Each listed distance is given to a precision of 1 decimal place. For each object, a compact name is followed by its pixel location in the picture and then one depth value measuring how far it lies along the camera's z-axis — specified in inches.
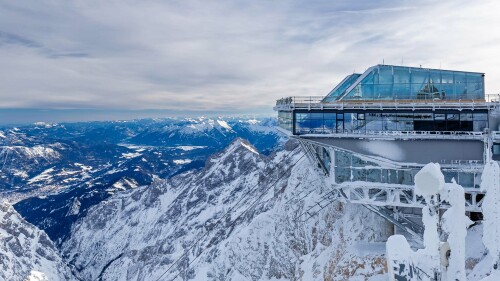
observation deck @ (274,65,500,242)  1497.3
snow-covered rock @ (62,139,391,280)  1931.6
